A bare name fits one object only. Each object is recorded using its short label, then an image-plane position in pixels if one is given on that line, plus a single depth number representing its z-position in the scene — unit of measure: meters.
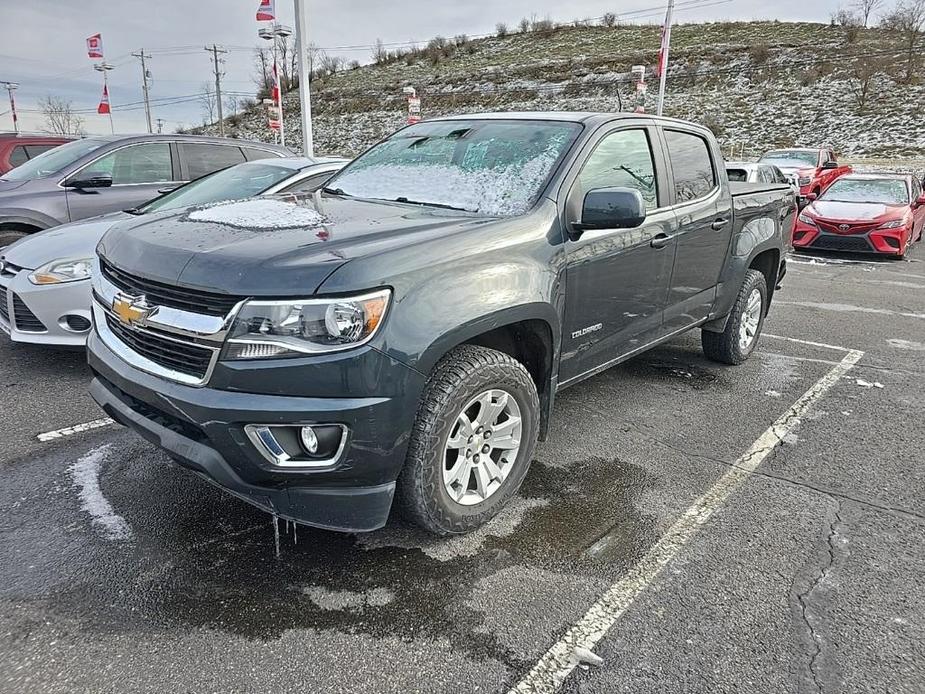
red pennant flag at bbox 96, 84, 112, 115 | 26.62
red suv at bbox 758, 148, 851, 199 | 17.28
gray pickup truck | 2.28
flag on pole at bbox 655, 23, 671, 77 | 21.83
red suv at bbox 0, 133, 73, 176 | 8.94
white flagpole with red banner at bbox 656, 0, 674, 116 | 21.83
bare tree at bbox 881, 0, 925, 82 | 32.72
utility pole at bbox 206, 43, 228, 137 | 48.83
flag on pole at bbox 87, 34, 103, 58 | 21.66
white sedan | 4.53
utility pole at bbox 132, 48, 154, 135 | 56.12
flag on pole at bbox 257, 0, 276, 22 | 13.14
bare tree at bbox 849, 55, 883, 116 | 30.91
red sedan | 11.39
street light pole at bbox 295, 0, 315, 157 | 12.80
